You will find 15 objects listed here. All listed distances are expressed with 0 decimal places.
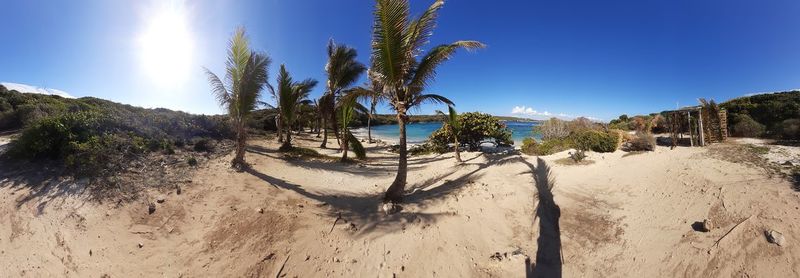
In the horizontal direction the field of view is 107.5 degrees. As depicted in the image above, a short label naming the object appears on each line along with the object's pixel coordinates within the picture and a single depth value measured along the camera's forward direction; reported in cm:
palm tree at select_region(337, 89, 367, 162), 732
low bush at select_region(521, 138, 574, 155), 1362
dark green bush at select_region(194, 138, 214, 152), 994
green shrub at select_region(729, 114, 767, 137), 1286
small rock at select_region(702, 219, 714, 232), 479
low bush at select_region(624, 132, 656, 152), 1156
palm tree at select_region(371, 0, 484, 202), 609
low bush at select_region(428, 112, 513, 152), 1575
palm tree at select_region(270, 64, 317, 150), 1328
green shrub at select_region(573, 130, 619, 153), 1229
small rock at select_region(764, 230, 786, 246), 410
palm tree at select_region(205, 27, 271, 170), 930
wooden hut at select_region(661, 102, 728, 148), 1186
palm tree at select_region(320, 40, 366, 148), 1419
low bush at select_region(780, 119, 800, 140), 1046
